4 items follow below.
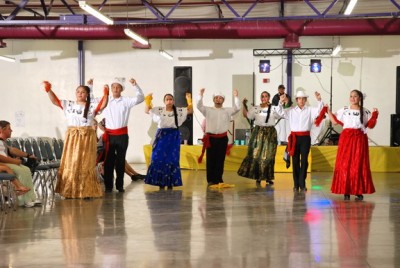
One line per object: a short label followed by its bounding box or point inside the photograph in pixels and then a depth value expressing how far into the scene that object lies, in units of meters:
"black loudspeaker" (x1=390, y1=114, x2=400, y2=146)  14.36
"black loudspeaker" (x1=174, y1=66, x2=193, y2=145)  15.24
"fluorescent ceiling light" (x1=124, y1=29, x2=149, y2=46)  13.18
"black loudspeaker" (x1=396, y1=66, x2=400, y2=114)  15.16
